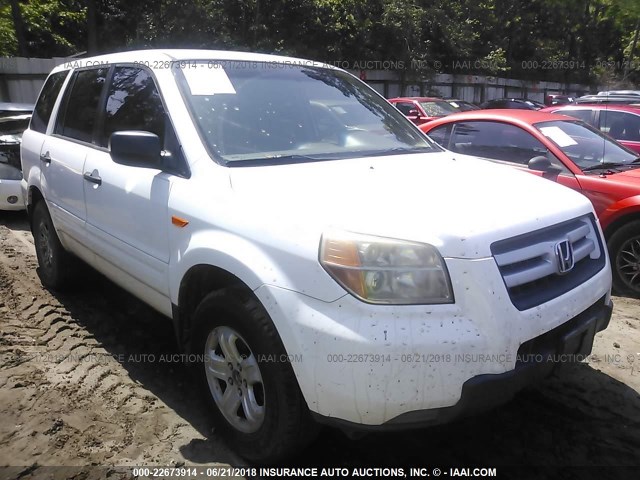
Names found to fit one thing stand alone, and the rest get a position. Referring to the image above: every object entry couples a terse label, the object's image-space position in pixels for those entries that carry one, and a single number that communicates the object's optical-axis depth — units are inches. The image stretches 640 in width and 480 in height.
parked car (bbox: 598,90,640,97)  594.7
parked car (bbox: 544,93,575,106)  894.5
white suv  83.4
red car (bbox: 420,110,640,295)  191.2
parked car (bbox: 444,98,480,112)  623.1
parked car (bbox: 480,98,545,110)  830.5
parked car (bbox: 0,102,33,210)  289.4
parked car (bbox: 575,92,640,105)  480.2
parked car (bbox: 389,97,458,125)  564.7
